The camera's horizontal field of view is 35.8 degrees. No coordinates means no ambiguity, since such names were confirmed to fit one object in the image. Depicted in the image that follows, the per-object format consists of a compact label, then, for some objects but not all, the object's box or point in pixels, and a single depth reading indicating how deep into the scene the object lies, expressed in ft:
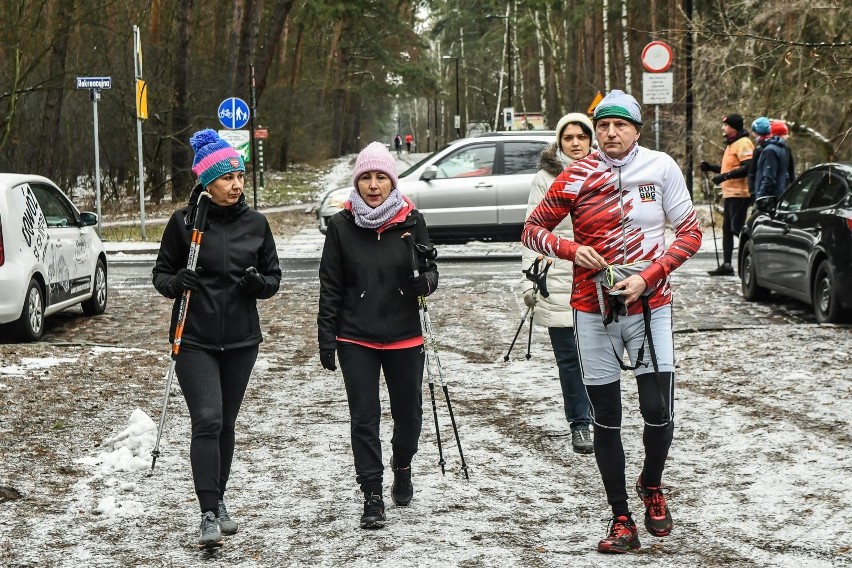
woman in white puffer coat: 25.08
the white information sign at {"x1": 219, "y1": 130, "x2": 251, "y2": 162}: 88.94
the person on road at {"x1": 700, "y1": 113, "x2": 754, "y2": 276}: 52.95
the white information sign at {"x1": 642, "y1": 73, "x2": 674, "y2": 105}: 80.43
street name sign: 72.13
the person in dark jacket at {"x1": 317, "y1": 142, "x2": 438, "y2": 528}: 19.86
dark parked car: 39.58
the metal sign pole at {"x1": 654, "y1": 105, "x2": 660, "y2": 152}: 80.69
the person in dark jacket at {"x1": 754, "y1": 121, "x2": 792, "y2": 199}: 51.03
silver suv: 66.28
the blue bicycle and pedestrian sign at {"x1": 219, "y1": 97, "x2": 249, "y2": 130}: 93.40
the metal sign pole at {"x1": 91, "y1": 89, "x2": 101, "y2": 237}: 72.95
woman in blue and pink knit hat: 19.19
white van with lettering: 39.11
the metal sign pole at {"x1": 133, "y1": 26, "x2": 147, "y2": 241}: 77.82
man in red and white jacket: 18.53
